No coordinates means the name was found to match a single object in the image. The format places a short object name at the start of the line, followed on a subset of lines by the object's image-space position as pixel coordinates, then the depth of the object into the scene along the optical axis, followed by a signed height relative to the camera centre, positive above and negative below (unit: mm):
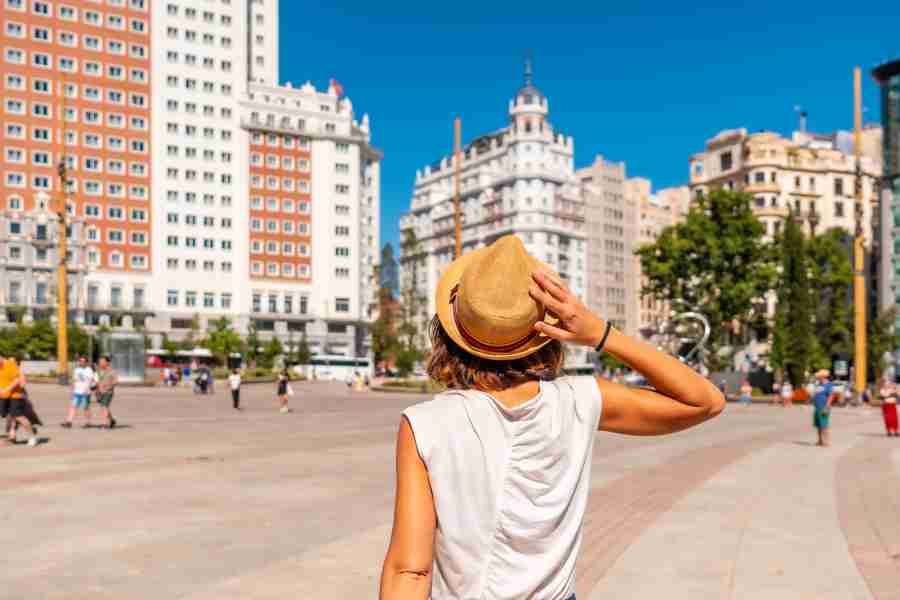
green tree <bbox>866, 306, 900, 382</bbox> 53469 -894
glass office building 65375 +11483
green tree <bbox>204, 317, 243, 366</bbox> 85250 -1078
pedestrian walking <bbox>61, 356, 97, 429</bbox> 21756 -1433
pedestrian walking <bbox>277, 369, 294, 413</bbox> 31219 -1949
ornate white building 121125 +19131
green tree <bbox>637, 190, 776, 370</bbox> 53594 +4031
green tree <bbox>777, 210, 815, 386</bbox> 49625 +1368
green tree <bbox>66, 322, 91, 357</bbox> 75750 -759
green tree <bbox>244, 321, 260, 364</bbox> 89750 -1657
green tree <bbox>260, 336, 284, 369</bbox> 87375 -2032
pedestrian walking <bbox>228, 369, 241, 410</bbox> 31906 -1852
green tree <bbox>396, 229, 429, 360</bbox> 69062 +1822
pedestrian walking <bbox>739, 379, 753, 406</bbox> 44656 -3231
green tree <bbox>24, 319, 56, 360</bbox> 75000 -569
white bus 86812 -3452
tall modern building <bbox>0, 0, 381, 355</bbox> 89812 +16821
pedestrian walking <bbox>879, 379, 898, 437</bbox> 22625 -1911
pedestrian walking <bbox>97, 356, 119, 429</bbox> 20838 -1221
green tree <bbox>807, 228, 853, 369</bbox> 65000 +2787
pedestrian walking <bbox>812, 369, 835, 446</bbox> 19156 -1654
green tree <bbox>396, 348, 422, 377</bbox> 60062 -2057
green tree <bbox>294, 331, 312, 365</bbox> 93688 -2357
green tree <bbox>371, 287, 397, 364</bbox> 96562 +339
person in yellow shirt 16547 -1132
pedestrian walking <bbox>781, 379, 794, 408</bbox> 41791 -3026
